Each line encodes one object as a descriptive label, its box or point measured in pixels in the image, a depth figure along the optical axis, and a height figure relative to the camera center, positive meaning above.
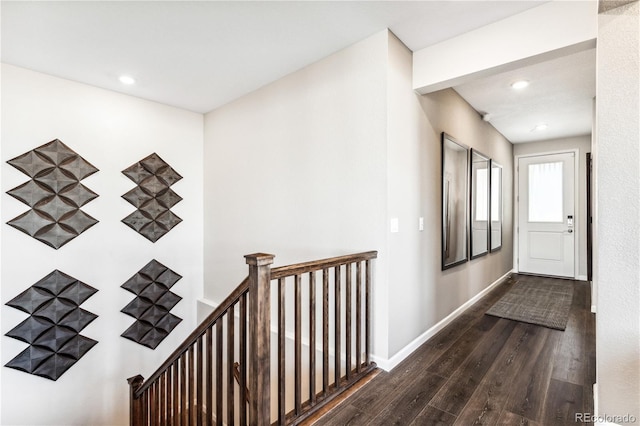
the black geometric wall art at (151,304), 3.66 -1.09
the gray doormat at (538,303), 3.36 -1.15
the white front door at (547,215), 5.37 -0.09
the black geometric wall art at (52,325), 2.96 -1.09
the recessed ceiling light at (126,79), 3.16 +1.35
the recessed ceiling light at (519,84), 3.21 +1.28
